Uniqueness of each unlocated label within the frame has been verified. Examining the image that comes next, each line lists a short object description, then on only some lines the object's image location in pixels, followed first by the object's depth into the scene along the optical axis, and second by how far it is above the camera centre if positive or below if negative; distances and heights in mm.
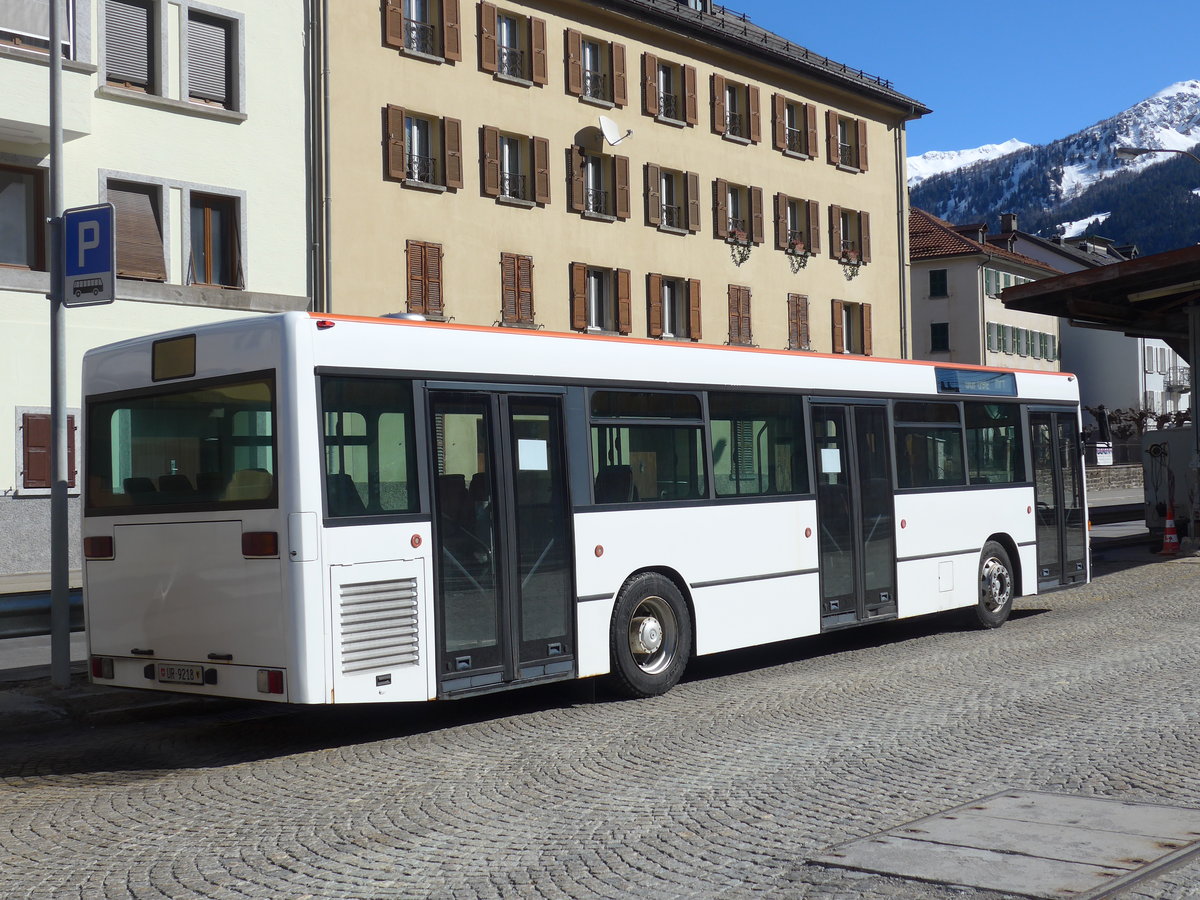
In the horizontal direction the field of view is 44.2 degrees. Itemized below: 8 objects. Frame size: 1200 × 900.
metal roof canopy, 22750 +3243
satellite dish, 34688 +8831
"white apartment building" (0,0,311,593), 24062 +6044
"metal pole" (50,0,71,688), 11016 +745
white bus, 8383 +7
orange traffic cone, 24719 -865
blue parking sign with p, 11047 +1998
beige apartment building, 30156 +7969
